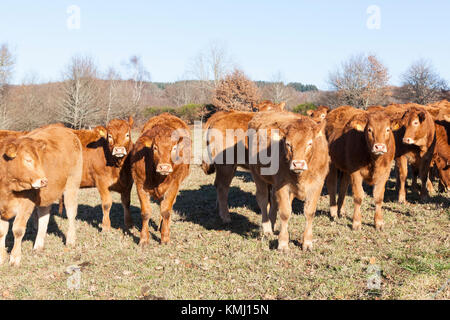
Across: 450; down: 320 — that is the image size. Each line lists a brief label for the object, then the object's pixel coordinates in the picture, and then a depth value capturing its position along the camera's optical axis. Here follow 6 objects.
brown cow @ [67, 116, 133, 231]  7.77
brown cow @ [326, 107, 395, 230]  6.89
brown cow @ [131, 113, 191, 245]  6.69
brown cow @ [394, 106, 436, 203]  8.85
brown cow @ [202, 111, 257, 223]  8.59
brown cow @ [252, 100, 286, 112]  12.02
